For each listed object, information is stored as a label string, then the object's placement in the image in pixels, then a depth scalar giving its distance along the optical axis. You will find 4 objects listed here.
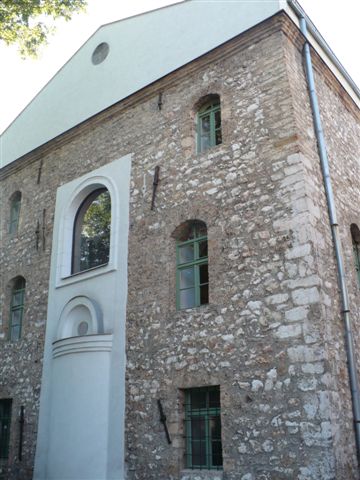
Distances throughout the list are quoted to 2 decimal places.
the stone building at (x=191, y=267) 7.03
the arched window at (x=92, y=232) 10.91
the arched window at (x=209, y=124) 9.29
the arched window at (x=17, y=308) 11.62
